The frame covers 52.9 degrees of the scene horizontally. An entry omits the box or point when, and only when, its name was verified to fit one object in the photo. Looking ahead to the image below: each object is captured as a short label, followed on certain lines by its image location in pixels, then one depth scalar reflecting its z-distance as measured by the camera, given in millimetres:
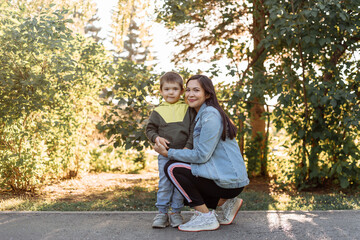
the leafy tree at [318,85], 5312
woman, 3355
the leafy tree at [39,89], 5379
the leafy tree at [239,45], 6184
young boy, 3623
